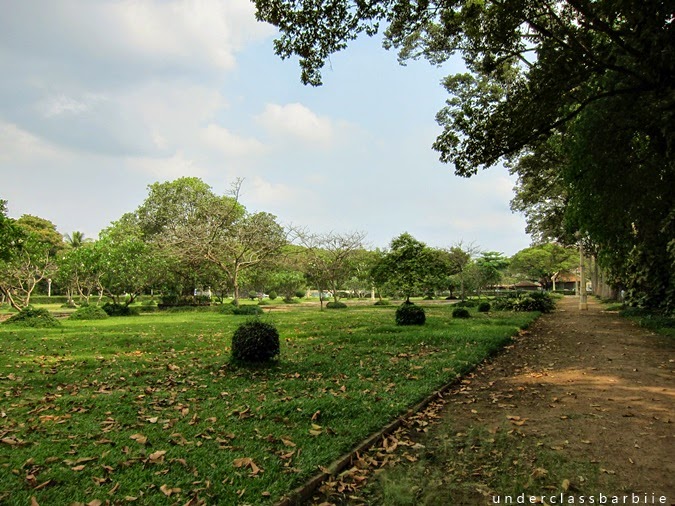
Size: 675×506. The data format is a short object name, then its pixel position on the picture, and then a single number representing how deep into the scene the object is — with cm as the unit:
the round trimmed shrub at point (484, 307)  2225
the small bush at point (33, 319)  1467
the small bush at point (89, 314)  1911
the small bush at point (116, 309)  2178
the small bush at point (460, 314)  1738
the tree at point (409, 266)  2078
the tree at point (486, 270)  3716
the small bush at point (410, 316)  1359
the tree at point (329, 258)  3139
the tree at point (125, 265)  2134
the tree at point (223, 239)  2614
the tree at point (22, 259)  1439
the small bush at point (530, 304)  2331
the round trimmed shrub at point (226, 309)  2372
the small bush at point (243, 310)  2242
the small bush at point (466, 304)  2687
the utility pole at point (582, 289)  2466
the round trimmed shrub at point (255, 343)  714
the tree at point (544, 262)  5559
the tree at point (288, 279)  3394
